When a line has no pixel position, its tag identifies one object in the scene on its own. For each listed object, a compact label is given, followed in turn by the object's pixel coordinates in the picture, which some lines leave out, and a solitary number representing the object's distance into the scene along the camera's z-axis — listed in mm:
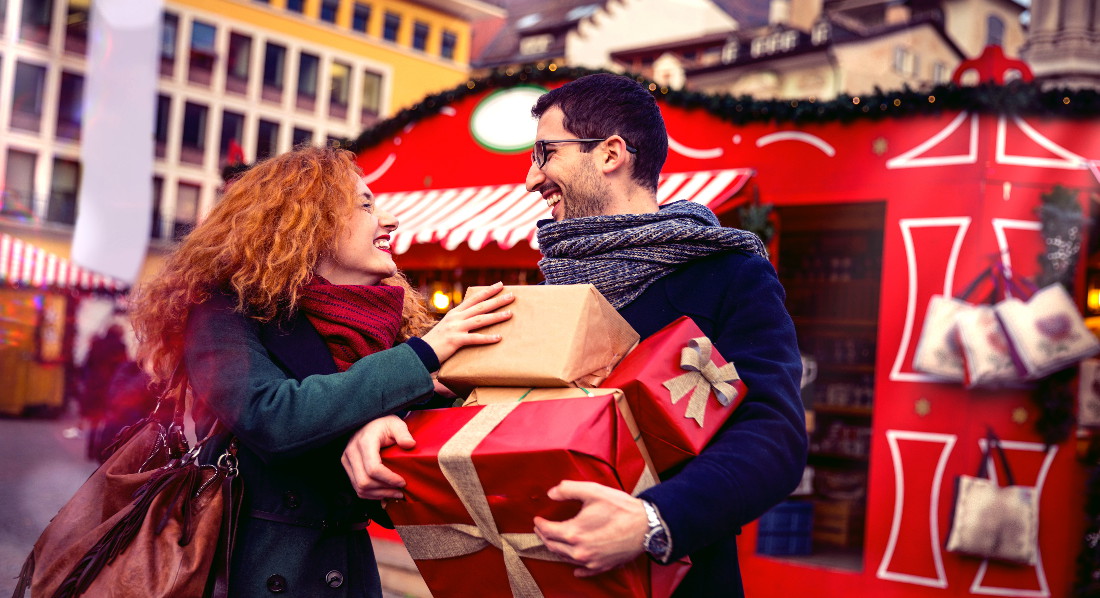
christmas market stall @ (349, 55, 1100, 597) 5781
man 1491
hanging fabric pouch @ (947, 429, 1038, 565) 5672
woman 1812
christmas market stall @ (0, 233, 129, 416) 18672
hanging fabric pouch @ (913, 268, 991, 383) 5832
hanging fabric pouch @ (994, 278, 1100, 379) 5512
